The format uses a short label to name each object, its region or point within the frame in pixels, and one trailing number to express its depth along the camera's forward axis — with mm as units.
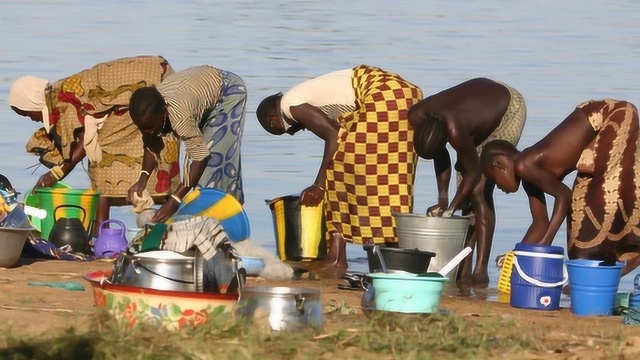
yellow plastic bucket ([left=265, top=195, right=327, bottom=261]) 20422
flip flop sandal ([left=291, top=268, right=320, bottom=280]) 18484
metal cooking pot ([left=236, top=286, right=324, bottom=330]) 12695
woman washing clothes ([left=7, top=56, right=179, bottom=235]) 20781
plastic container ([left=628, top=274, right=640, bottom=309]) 15602
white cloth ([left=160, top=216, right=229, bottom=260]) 13078
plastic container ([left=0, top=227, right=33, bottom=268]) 17406
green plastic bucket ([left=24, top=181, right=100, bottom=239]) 20594
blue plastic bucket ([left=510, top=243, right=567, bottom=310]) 16094
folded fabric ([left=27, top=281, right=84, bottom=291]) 16172
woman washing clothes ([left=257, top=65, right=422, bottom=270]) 19203
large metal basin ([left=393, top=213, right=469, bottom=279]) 17812
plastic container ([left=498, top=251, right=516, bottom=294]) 17531
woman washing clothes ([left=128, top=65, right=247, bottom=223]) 18156
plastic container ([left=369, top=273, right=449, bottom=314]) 13836
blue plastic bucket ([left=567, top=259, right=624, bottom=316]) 15797
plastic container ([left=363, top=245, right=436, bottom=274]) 15320
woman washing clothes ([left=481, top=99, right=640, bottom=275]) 17547
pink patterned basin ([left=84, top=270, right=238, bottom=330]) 12609
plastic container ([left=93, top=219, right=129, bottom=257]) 19781
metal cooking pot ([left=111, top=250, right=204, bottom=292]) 12914
